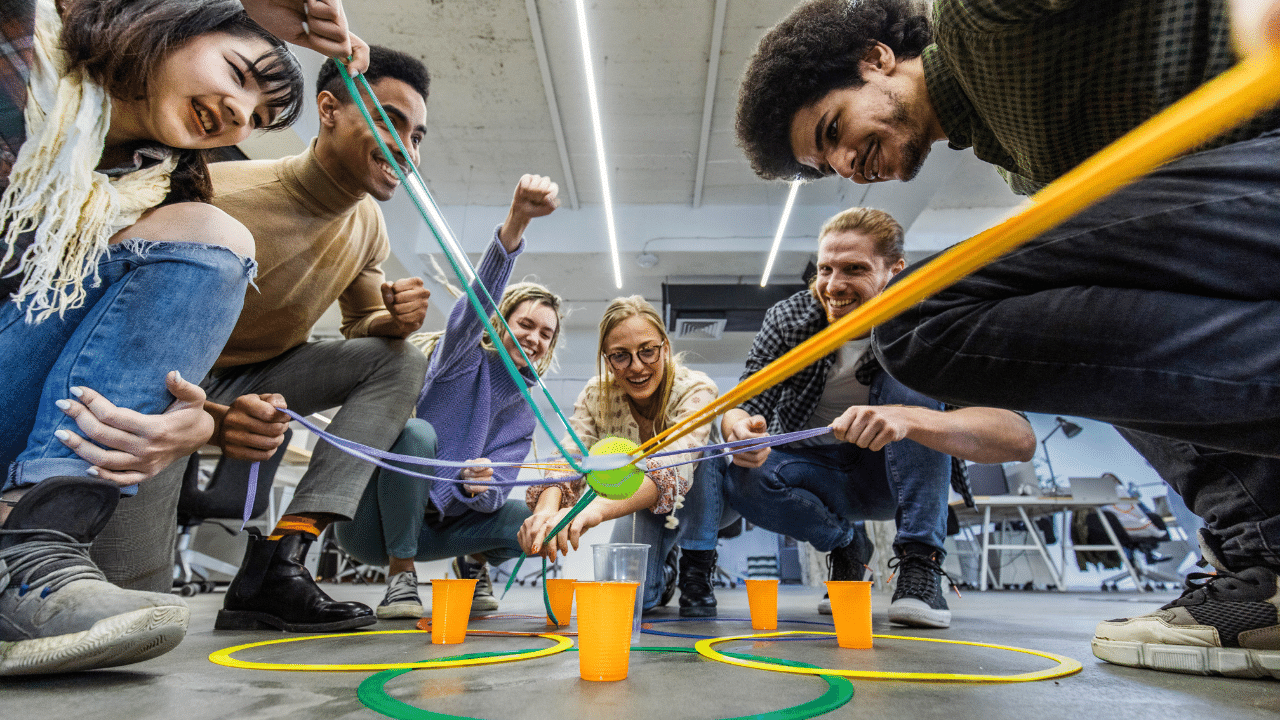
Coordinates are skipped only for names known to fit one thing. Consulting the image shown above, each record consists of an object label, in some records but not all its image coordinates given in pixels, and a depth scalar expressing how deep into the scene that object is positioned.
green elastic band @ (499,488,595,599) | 1.06
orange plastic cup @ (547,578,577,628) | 1.37
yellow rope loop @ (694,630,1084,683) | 0.81
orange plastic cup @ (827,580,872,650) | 1.11
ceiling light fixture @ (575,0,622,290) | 3.57
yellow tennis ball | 0.93
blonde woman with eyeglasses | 1.64
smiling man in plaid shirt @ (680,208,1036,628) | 1.56
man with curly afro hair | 0.64
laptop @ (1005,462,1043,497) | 5.37
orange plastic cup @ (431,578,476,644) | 1.13
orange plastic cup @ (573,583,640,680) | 0.78
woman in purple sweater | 1.62
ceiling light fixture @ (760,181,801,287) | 5.01
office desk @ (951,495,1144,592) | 4.46
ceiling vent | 6.83
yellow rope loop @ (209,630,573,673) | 0.85
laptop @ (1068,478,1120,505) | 4.62
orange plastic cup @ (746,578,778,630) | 1.39
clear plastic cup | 1.04
